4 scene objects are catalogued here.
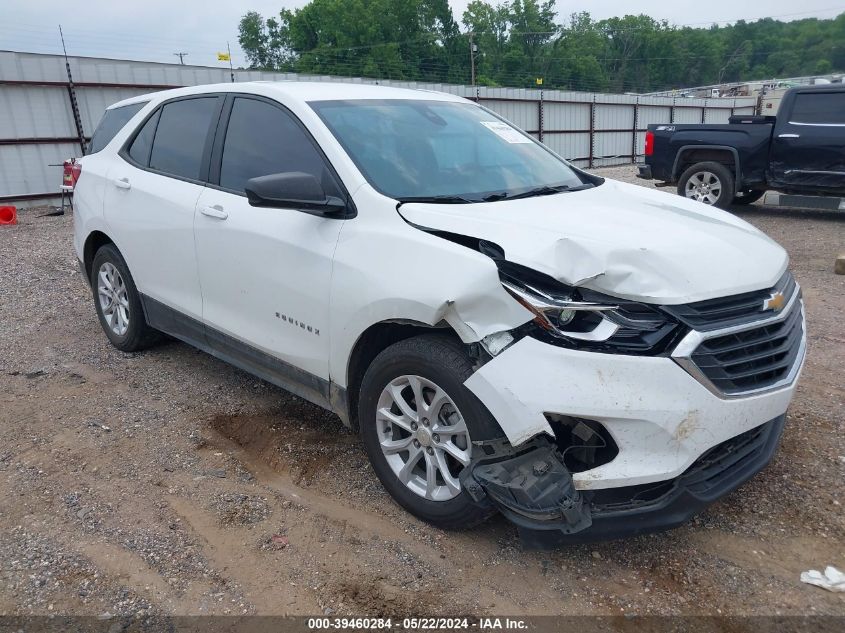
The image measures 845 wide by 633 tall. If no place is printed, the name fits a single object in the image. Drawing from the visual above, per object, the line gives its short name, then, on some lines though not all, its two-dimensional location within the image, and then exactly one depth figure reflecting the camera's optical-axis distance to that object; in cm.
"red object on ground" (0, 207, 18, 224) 1218
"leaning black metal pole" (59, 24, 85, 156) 1419
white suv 236
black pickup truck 983
